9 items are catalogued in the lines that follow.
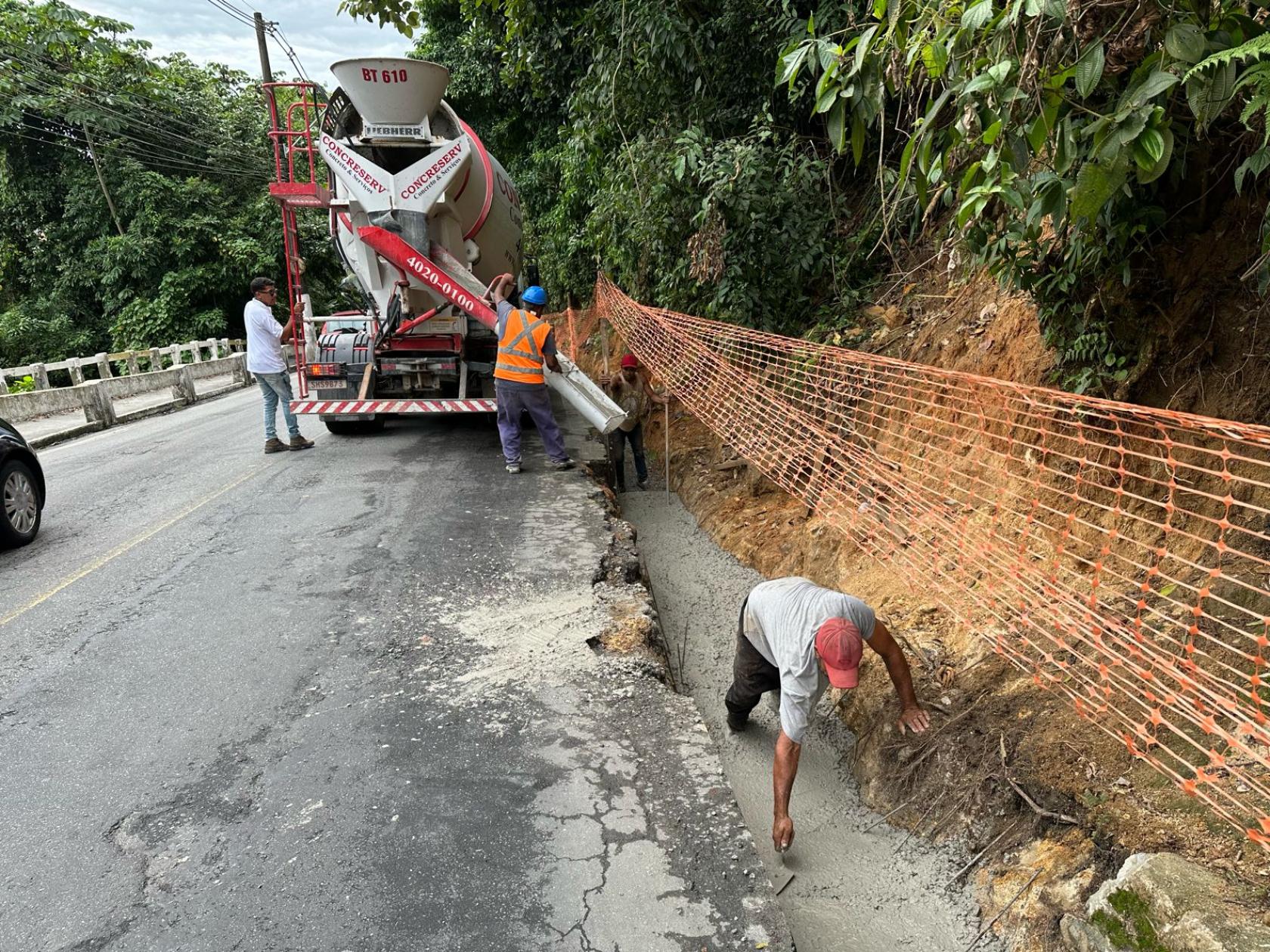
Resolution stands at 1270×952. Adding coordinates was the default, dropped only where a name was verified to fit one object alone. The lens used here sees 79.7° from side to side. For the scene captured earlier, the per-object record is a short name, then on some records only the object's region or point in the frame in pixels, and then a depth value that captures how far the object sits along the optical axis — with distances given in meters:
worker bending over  2.88
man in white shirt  7.27
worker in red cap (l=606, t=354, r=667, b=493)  7.68
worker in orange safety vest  6.25
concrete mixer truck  6.67
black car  5.02
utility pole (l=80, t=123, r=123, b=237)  18.89
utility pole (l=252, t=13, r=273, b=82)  17.41
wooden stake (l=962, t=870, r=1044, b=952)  2.62
